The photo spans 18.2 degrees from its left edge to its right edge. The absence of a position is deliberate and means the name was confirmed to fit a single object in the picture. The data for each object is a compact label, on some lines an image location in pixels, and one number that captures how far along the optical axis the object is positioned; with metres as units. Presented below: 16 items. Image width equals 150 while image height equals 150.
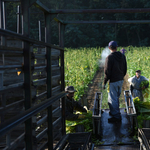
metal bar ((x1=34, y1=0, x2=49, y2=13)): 5.28
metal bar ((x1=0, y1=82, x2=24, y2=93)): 3.94
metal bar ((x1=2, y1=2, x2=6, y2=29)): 4.54
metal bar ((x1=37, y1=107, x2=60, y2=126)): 5.53
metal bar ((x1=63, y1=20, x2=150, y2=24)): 7.62
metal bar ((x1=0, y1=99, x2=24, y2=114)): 3.94
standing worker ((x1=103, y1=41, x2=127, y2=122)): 10.56
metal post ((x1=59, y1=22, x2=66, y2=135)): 7.82
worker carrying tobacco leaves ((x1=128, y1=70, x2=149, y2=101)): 14.73
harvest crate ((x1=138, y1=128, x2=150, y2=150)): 6.60
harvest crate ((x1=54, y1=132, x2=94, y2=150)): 7.55
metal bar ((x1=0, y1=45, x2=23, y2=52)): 3.83
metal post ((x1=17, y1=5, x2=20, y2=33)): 5.03
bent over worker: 9.25
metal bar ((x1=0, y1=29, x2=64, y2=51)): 3.69
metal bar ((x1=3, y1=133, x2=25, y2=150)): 4.26
